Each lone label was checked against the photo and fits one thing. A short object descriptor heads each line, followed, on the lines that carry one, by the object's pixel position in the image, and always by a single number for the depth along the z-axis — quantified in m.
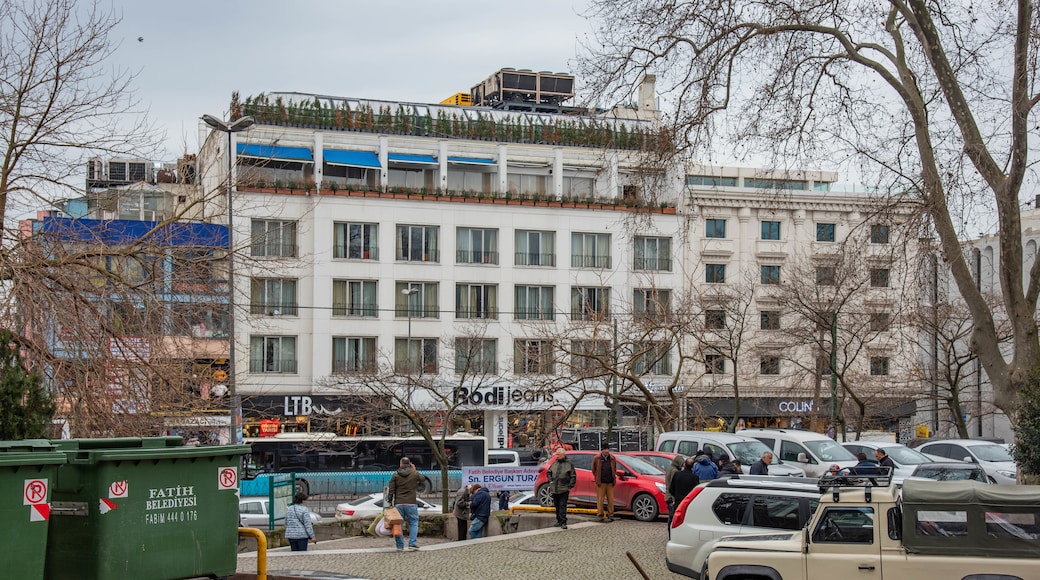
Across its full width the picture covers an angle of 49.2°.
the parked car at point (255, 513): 29.97
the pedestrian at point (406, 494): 19.81
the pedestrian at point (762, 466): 22.53
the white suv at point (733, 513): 15.08
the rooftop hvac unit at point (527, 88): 70.50
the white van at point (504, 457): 48.06
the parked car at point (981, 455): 27.34
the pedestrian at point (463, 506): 24.51
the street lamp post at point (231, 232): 24.13
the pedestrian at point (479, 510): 23.70
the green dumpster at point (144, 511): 10.17
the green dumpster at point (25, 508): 9.40
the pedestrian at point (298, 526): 20.77
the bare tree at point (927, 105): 15.70
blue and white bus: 44.22
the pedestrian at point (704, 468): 21.34
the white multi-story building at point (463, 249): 55.47
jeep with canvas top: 11.64
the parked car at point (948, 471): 24.09
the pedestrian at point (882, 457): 25.05
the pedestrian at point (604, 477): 22.88
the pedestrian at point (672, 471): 20.21
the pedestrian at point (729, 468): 22.15
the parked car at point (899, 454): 27.96
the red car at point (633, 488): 23.61
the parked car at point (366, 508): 32.44
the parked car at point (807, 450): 26.80
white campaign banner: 28.79
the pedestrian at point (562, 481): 22.52
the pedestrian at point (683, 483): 19.88
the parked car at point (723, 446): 25.16
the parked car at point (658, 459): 24.92
